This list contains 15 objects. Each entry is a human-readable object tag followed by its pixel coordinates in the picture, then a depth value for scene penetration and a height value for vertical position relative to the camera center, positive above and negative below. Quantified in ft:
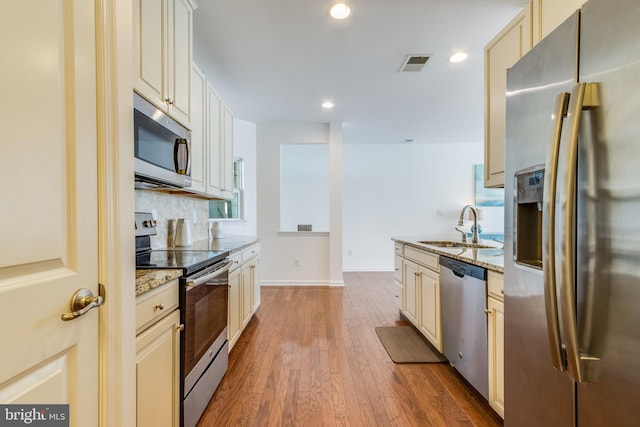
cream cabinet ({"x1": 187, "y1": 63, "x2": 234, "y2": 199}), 7.16 +2.17
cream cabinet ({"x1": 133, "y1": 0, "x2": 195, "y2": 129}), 4.64 +3.04
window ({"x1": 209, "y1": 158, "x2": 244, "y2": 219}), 15.19 +0.62
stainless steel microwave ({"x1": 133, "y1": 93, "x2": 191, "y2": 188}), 4.53 +1.21
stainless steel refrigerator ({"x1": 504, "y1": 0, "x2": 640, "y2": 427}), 2.05 -0.07
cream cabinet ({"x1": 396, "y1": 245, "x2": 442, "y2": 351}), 7.30 -2.38
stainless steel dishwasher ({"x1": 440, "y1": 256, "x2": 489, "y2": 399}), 5.39 -2.32
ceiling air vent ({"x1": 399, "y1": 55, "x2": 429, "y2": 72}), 8.52 +4.74
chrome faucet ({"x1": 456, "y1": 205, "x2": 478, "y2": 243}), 8.85 -0.54
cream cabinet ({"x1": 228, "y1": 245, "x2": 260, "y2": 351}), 7.44 -2.39
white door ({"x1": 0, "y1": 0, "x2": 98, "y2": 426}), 1.87 +0.08
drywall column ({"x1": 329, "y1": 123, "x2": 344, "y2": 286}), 14.87 +0.49
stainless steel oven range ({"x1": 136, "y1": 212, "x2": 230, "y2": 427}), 4.49 -1.84
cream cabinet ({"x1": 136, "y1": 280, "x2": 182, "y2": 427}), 3.44 -1.97
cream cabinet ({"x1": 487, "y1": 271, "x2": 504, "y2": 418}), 4.85 -2.31
